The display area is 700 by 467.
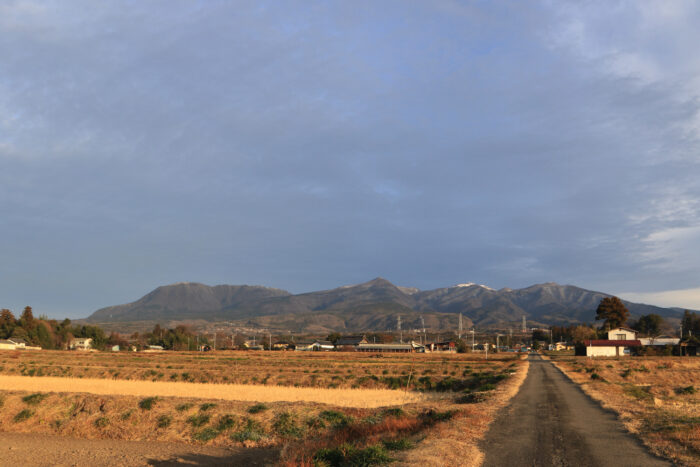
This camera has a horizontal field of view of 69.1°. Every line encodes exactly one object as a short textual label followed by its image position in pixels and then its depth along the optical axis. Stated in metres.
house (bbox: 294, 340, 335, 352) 186.62
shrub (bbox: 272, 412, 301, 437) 25.14
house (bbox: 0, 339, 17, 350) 135.00
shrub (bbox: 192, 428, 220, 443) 25.05
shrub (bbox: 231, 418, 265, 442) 24.67
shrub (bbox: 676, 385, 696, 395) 43.68
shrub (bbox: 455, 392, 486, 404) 33.59
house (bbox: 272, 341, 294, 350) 191.82
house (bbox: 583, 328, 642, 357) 117.06
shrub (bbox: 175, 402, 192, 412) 28.11
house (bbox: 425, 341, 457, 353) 188.29
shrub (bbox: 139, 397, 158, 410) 28.59
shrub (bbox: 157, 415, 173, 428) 26.69
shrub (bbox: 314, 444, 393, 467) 14.88
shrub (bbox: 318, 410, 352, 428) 25.87
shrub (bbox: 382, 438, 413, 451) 16.94
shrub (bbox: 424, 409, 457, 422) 23.44
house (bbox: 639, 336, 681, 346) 147.75
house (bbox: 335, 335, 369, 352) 180.30
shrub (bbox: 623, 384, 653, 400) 37.09
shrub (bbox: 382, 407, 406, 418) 26.53
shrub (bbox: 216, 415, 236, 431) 25.72
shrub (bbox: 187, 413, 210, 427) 26.38
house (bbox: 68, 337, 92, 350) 164.75
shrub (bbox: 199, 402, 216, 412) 28.00
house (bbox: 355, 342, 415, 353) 179.88
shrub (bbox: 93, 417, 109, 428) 27.53
